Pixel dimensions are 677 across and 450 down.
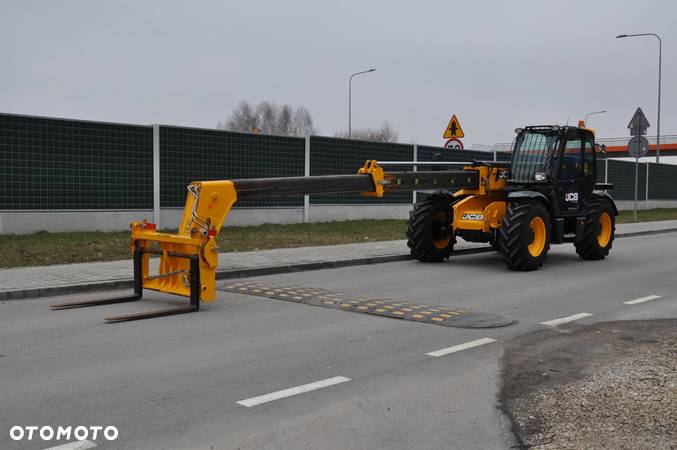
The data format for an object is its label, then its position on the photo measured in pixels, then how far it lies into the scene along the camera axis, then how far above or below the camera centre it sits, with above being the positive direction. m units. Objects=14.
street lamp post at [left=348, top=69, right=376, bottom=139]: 53.73 +6.19
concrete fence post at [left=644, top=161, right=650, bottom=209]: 39.62 -0.04
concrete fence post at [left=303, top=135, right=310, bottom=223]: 22.55 +0.42
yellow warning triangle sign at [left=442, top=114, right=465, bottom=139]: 19.14 +1.58
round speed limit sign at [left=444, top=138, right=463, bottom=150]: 19.38 +1.21
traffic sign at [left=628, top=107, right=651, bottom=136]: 25.89 +2.50
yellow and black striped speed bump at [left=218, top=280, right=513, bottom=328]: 8.19 -1.52
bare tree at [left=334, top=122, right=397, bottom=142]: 85.00 +6.60
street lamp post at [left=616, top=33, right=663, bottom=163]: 39.34 +5.55
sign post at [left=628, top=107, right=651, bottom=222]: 25.91 +2.12
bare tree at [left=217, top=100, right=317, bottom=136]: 96.69 +9.12
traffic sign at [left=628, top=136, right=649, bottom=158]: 26.17 +1.70
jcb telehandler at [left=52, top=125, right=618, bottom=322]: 12.48 -0.16
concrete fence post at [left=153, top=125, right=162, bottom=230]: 18.95 +0.24
